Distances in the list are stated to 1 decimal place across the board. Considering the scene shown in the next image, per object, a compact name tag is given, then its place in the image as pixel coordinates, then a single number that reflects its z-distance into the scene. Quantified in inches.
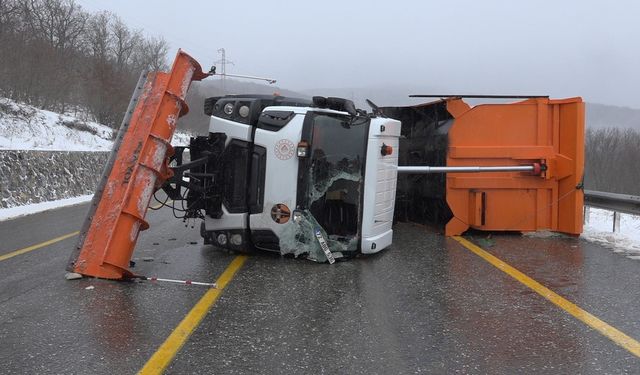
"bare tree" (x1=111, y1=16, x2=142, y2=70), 2065.7
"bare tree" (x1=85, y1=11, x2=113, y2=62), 1829.8
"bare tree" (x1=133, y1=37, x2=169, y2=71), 2163.8
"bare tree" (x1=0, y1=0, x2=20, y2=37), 1153.4
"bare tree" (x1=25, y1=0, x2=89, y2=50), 1566.2
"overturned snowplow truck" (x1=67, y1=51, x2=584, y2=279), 219.0
